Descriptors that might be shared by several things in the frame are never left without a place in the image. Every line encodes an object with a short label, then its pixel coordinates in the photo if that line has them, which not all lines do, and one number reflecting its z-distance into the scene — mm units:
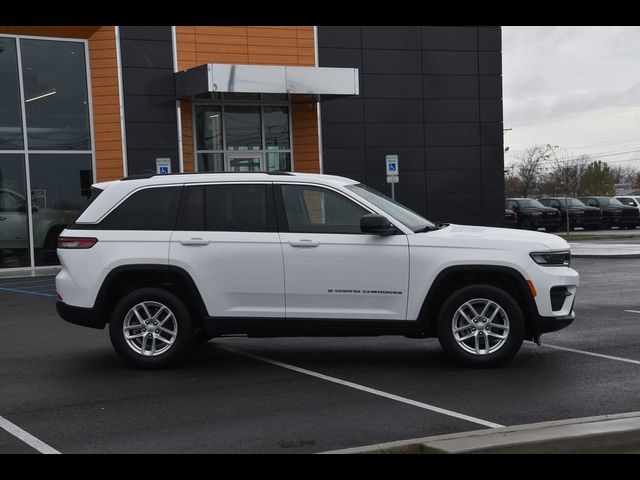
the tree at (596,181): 66625
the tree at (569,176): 52219
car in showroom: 21031
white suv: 8219
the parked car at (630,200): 42562
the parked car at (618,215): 40562
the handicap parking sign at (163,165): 20256
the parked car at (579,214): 39094
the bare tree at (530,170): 68250
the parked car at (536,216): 37625
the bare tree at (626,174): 115262
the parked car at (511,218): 37438
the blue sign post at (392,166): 21731
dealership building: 21344
